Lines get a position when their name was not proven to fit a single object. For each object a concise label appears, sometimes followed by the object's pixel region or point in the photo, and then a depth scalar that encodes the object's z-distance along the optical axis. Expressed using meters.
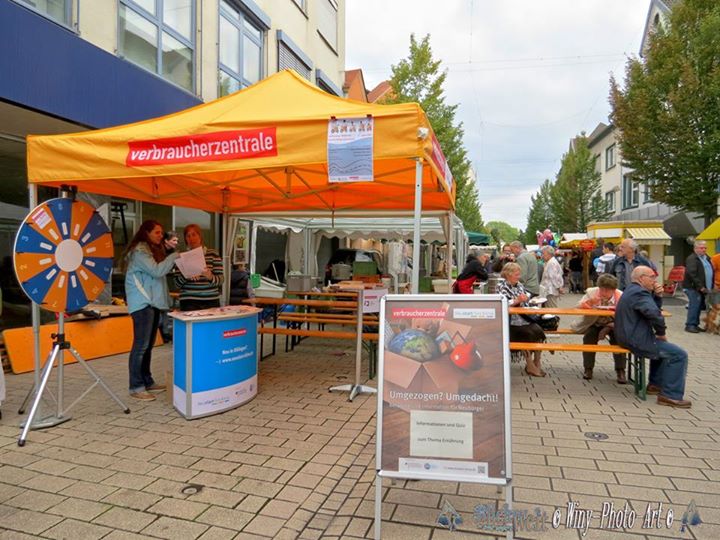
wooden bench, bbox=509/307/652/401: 5.46
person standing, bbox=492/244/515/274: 11.62
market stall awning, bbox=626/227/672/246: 18.86
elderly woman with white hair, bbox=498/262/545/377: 6.23
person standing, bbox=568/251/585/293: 22.25
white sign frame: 2.72
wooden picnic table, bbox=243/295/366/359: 6.66
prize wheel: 4.20
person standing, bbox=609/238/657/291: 9.09
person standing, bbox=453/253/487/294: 8.16
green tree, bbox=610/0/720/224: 14.39
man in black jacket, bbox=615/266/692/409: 5.13
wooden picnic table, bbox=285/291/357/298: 7.42
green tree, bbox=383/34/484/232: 20.39
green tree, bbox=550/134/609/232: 34.88
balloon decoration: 24.35
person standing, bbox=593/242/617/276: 13.09
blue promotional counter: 4.53
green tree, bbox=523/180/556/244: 49.71
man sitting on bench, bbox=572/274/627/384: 6.27
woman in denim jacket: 4.96
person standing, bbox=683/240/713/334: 10.15
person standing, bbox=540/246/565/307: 10.62
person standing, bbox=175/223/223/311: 5.59
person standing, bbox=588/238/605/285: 18.30
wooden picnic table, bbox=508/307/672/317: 5.70
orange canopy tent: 3.80
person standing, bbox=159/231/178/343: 8.40
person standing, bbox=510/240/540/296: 9.38
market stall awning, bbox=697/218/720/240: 13.45
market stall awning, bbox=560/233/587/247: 25.26
